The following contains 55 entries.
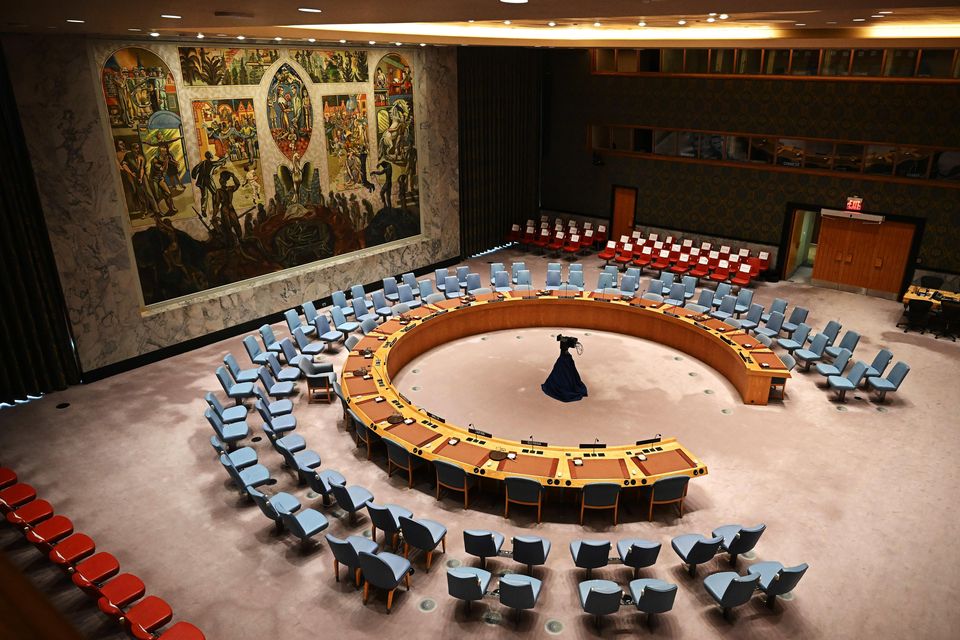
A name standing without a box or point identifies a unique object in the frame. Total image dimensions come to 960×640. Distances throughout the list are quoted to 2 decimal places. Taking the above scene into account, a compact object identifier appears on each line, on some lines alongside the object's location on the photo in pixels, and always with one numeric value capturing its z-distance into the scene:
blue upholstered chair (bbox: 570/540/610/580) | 7.49
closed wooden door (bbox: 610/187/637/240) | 20.14
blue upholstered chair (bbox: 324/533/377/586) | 7.44
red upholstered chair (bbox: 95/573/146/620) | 6.79
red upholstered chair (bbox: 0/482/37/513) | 8.31
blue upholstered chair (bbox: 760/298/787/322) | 13.80
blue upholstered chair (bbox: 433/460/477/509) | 8.90
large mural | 12.59
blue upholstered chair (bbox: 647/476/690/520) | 8.63
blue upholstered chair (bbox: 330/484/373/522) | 8.47
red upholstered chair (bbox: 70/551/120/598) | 7.11
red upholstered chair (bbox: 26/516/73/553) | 7.74
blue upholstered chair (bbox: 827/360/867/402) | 11.49
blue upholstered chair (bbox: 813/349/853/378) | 11.98
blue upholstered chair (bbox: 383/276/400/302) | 15.44
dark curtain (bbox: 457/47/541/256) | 18.69
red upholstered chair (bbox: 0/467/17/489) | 8.75
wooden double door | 16.12
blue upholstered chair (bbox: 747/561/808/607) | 7.09
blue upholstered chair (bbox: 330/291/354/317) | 14.55
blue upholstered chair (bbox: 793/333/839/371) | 12.52
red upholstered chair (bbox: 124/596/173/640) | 6.54
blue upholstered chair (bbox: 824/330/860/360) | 12.49
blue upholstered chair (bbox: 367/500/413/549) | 8.04
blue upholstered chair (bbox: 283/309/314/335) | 13.46
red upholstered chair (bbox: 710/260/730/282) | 16.91
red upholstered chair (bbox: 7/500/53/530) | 8.01
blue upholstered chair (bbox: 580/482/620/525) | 8.48
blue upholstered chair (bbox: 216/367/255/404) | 11.06
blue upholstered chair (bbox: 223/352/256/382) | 11.54
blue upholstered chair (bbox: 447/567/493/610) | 7.01
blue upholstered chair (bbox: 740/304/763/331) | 13.76
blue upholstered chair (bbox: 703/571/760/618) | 7.01
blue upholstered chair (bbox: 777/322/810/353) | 13.02
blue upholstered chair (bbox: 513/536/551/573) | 7.51
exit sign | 16.38
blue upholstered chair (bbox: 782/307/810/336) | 13.61
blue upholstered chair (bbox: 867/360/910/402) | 11.42
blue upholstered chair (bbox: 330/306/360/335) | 13.84
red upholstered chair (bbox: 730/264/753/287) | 16.62
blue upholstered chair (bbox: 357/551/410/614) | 7.16
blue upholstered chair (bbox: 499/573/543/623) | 6.93
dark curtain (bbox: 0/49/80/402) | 11.06
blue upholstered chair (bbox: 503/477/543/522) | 8.55
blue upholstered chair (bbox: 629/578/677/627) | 6.88
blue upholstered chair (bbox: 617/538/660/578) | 7.53
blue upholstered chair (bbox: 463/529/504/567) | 7.61
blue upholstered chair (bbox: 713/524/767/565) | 7.73
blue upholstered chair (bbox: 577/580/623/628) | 6.89
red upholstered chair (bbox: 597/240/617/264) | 18.59
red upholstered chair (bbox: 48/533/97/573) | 7.57
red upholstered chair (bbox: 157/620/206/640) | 6.43
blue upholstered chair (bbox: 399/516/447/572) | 7.76
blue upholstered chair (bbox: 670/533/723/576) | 7.64
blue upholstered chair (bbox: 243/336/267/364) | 12.17
